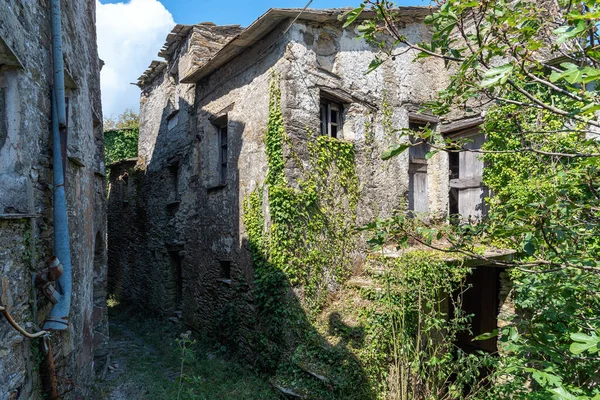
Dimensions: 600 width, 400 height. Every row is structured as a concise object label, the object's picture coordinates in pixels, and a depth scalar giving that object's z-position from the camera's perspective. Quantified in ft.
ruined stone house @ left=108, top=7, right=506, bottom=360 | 21.40
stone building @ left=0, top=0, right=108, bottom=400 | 8.73
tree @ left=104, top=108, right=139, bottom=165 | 49.06
